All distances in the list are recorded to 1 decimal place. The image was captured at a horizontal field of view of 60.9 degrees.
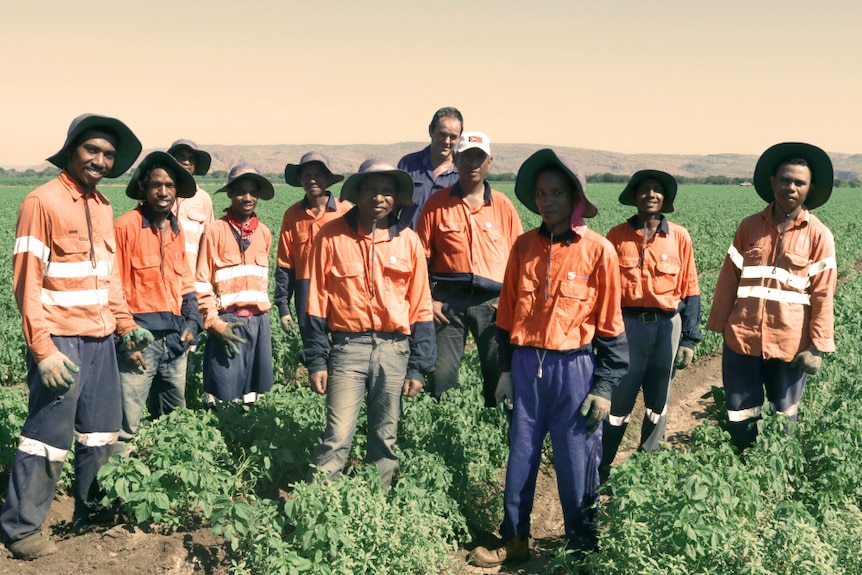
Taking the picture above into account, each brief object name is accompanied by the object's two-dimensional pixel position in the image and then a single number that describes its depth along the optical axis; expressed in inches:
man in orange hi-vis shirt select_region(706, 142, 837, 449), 200.7
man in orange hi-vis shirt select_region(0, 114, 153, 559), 167.6
